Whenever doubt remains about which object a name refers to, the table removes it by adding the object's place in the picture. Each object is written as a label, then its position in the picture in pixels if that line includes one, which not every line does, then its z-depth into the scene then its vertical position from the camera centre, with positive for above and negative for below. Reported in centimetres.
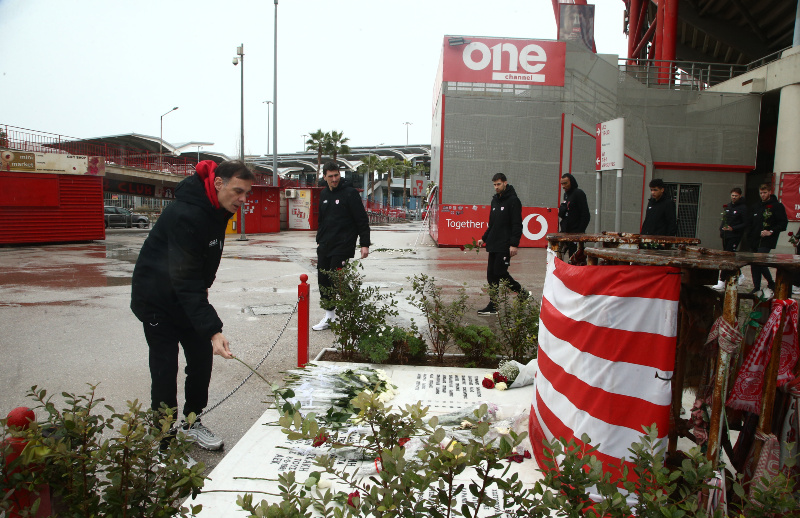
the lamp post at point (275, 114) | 2810 +449
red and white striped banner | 238 -69
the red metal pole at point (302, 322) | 483 -110
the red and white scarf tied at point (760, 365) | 223 -65
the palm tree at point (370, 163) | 6429 +473
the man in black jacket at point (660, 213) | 804 -4
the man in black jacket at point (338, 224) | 657 -28
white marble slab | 291 -157
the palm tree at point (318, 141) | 5147 +572
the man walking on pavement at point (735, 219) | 1022 -12
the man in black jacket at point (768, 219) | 943 -10
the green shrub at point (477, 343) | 504 -131
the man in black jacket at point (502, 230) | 726 -34
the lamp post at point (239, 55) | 2905 +785
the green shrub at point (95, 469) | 169 -90
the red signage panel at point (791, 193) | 1727 +69
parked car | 3341 -144
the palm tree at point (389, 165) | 6600 +470
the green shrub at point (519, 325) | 493 -111
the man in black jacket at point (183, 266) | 305 -41
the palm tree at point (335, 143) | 5159 +558
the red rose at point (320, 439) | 181 -84
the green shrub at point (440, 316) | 515 -109
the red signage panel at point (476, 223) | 1964 -66
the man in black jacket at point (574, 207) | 805 +1
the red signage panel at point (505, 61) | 1903 +518
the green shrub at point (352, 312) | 505 -105
